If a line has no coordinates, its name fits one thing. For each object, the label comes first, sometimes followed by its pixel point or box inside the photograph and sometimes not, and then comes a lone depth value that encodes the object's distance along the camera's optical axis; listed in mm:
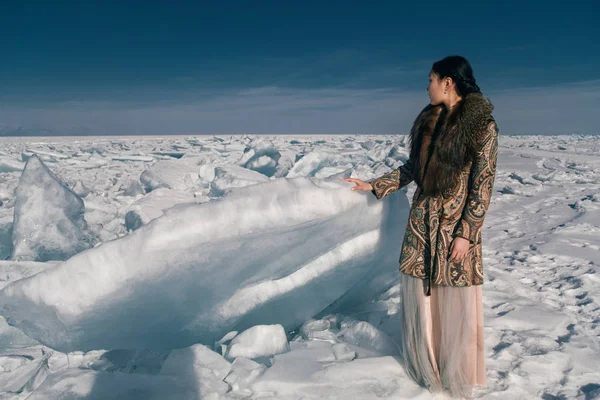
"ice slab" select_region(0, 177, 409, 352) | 1999
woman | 1718
